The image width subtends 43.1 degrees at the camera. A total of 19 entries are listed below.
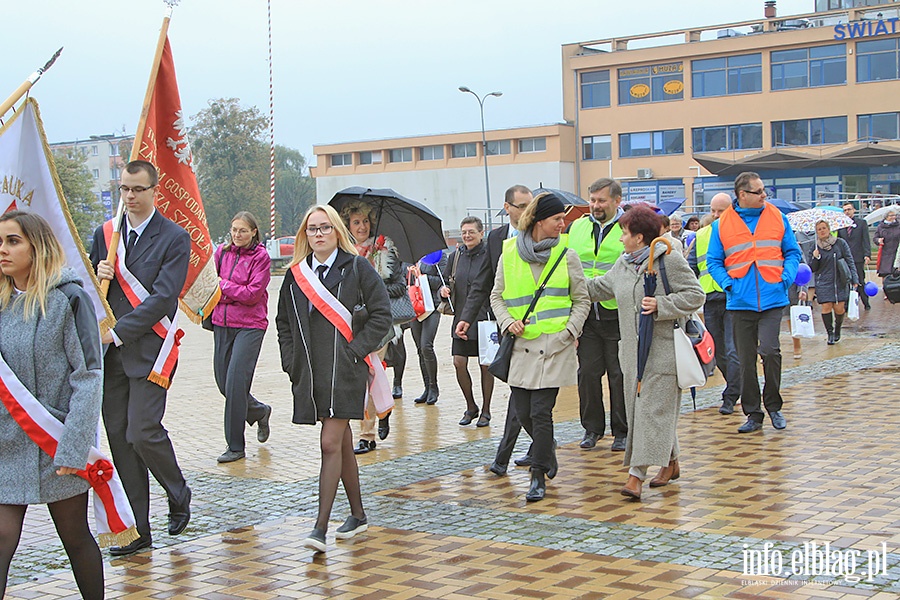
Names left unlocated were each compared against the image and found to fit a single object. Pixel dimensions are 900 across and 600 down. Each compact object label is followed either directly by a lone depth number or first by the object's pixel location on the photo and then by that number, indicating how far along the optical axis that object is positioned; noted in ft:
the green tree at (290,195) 377.09
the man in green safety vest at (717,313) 35.70
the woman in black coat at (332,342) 20.26
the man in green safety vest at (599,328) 28.27
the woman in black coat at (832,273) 54.08
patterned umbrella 60.03
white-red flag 18.57
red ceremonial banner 22.95
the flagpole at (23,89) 17.19
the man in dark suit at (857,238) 75.15
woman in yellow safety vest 23.45
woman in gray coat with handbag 23.24
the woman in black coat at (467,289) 32.83
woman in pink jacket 29.35
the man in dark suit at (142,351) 20.22
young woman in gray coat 14.71
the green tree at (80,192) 206.39
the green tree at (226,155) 276.21
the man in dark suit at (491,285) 25.72
